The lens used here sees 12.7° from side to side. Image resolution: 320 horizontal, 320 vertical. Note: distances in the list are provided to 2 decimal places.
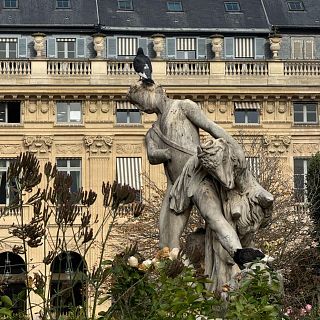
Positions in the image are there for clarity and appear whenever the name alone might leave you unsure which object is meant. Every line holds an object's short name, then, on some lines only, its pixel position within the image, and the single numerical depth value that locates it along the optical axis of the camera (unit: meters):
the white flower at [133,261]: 11.06
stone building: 56.50
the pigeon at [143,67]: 14.75
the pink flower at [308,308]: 17.89
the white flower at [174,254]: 11.05
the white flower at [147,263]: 11.10
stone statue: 13.27
